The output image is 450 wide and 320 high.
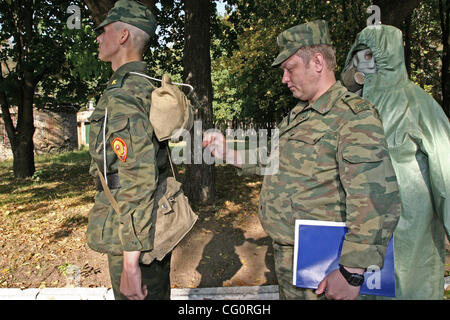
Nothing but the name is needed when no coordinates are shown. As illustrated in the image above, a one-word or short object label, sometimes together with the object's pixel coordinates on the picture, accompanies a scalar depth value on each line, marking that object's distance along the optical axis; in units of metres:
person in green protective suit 2.24
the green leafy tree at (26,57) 10.16
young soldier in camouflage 1.81
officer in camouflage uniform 1.60
